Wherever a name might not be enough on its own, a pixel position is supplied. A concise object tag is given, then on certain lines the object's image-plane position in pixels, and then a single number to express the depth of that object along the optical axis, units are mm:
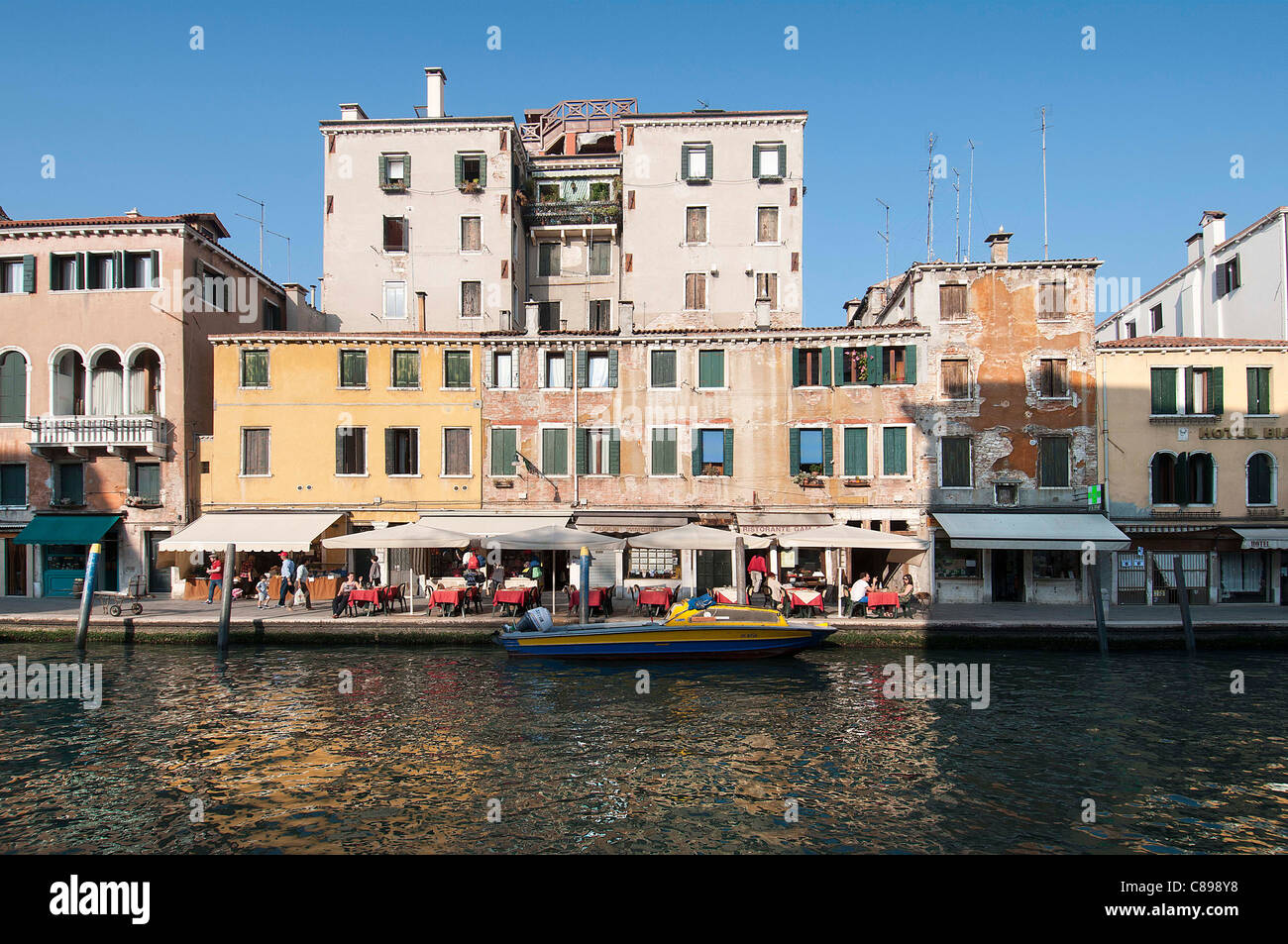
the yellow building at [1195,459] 29359
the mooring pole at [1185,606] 23500
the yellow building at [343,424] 31312
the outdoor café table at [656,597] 25688
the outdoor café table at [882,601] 25328
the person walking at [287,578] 28516
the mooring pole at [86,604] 23672
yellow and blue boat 21875
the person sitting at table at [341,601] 25688
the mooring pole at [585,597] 23562
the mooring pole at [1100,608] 23109
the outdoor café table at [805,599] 25500
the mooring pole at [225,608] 24062
